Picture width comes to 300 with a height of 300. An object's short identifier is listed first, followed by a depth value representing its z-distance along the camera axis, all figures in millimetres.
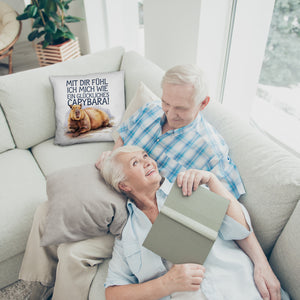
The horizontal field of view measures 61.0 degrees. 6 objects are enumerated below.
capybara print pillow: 1625
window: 1569
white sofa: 916
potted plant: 2576
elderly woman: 827
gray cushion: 999
